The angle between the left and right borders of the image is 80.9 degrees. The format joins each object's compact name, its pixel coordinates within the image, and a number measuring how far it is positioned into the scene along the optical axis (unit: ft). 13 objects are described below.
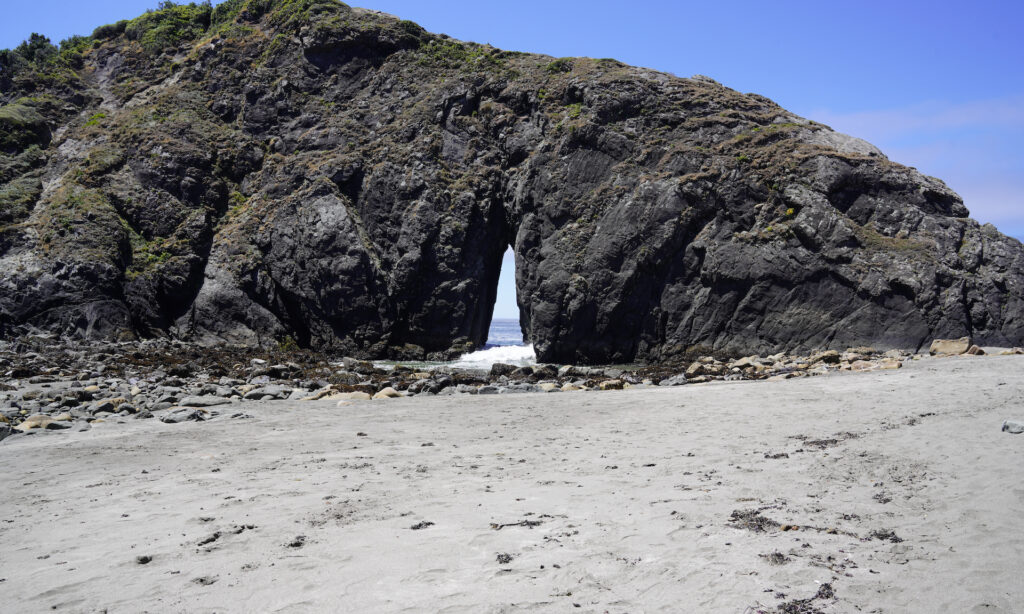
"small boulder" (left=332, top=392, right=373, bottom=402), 48.19
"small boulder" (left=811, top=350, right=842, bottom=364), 66.95
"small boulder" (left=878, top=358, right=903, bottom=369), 52.98
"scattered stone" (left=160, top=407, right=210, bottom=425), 38.60
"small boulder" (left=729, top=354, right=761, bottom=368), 69.31
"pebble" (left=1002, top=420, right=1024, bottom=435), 23.44
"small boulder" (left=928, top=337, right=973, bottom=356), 71.36
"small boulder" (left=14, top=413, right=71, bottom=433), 35.09
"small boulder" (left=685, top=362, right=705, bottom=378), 61.59
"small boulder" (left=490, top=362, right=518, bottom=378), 69.09
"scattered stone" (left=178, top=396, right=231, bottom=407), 43.78
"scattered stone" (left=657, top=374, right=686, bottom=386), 55.67
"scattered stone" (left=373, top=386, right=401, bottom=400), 49.59
